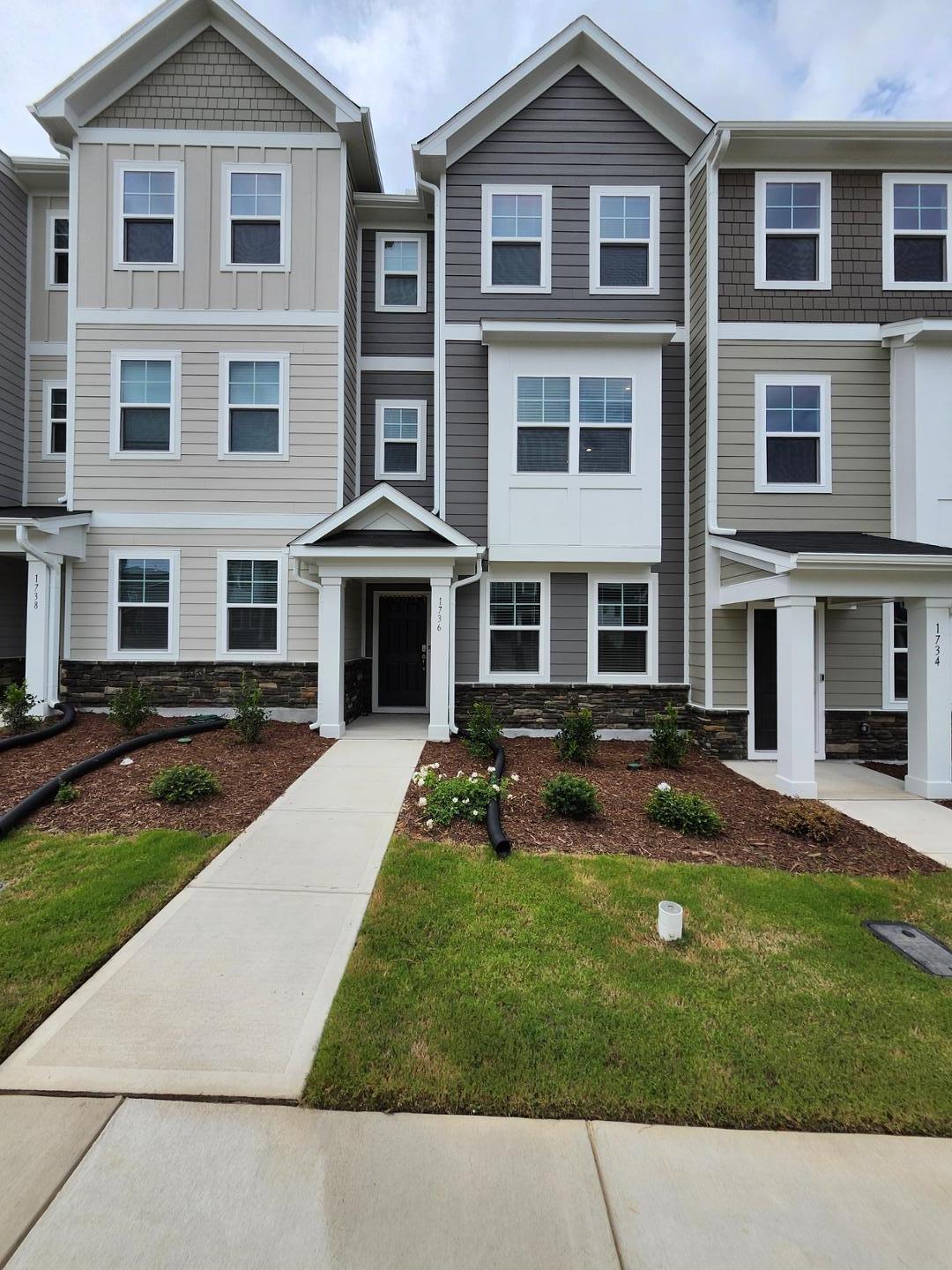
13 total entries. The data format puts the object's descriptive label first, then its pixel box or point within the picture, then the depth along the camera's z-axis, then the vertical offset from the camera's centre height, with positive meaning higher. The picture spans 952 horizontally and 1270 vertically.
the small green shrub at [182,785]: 5.39 -1.34
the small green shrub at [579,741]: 7.32 -1.21
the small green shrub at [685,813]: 5.15 -1.51
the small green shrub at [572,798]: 5.30 -1.40
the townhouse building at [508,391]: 8.40 +3.91
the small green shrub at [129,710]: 7.72 -0.91
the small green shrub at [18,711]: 7.91 -0.95
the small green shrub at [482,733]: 7.33 -1.12
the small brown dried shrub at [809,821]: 5.07 -1.55
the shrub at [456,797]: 5.14 -1.40
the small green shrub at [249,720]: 7.56 -1.01
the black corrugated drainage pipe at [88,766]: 4.82 -1.30
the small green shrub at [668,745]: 7.28 -1.24
